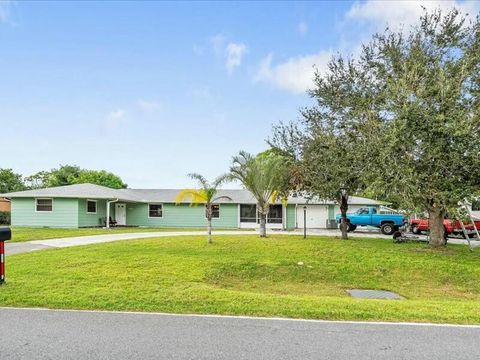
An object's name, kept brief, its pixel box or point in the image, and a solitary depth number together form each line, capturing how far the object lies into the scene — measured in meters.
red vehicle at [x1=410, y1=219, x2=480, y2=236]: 25.78
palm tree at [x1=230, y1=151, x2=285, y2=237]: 18.92
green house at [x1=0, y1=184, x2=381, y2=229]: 32.78
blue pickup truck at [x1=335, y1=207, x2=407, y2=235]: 25.77
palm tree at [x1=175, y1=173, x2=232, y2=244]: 17.48
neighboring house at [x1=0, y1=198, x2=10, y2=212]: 40.97
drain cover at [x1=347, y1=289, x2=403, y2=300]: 10.01
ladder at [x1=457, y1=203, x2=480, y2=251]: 14.95
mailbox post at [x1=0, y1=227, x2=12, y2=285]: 8.21
